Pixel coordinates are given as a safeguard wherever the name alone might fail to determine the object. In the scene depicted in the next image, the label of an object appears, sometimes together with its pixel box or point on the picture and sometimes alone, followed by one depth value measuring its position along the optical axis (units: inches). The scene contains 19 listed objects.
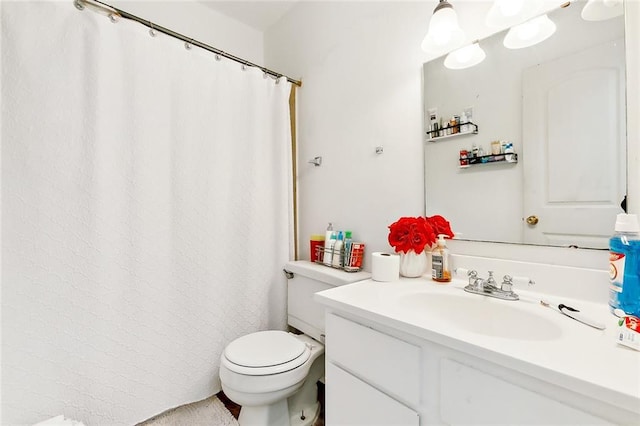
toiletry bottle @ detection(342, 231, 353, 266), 53.4
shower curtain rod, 42.4
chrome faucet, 33.0
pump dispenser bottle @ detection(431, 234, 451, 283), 39.9
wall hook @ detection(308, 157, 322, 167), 64.4
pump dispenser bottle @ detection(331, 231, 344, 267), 54.7
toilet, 42.0
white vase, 42.4
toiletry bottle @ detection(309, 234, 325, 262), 60.1
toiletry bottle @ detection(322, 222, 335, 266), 56.7
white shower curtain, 39.0
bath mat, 50.5
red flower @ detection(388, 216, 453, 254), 41.0
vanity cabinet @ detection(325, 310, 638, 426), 18.7
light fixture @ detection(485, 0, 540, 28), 34.9
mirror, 31.0
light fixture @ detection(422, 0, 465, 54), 38.7
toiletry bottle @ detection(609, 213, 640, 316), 25.6
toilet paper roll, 40.6
